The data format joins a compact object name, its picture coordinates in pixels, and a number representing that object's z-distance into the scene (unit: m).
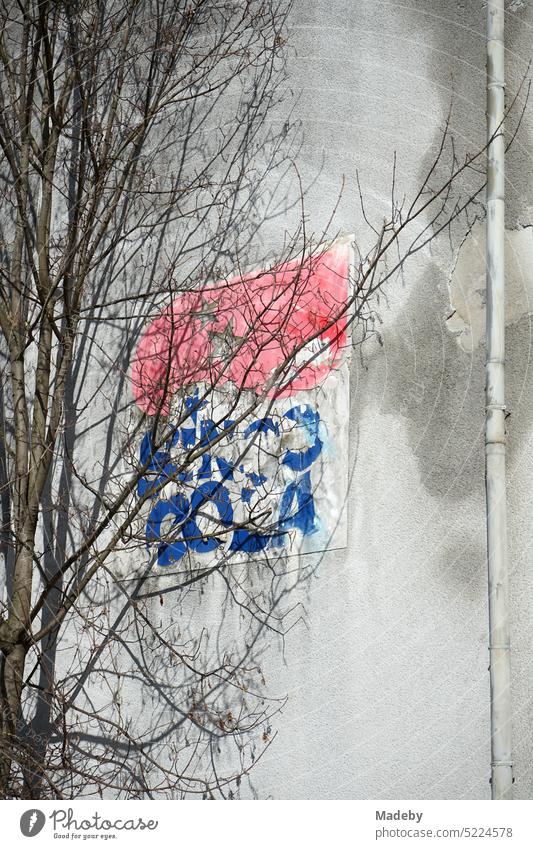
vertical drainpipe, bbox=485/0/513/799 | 5.39
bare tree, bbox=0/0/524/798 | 6.27
